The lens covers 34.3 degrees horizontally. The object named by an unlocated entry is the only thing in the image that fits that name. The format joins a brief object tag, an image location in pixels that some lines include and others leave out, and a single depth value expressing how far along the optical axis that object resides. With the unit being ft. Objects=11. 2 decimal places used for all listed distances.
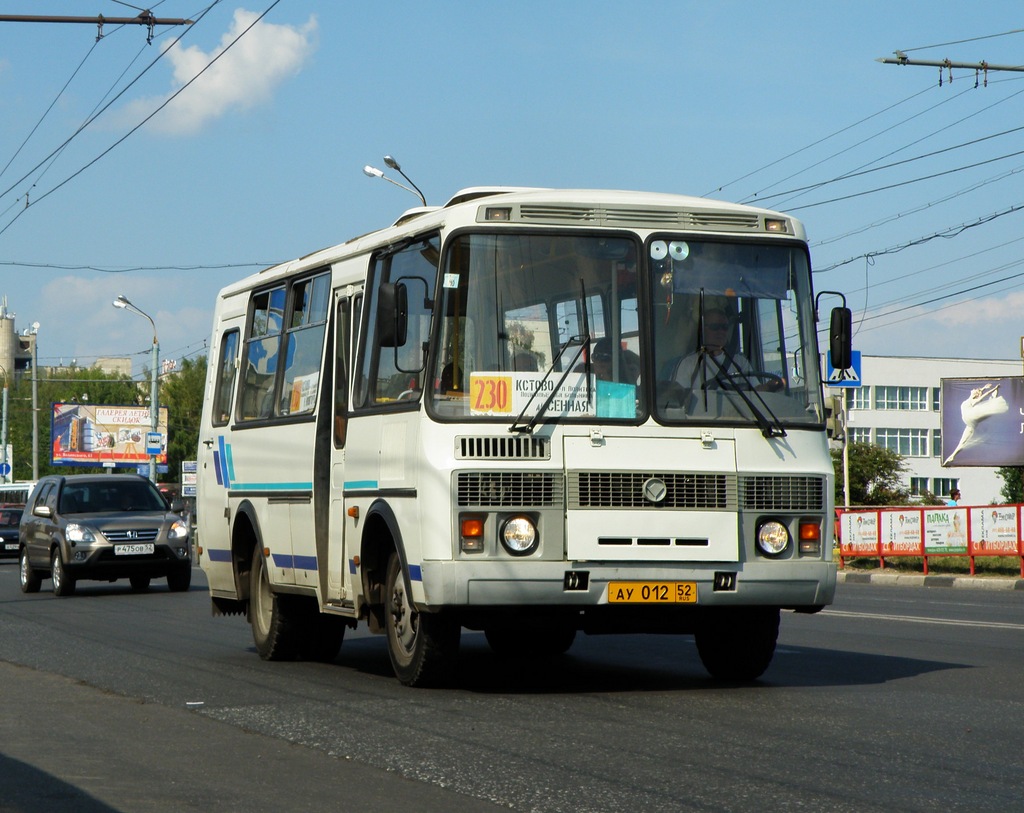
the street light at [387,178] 121.39
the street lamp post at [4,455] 279.12
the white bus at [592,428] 32.58
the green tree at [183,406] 360.89
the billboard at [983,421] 145.38
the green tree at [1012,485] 237.25
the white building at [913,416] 370.73
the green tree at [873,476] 244.63
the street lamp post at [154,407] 178.94
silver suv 79.82
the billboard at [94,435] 297.12
